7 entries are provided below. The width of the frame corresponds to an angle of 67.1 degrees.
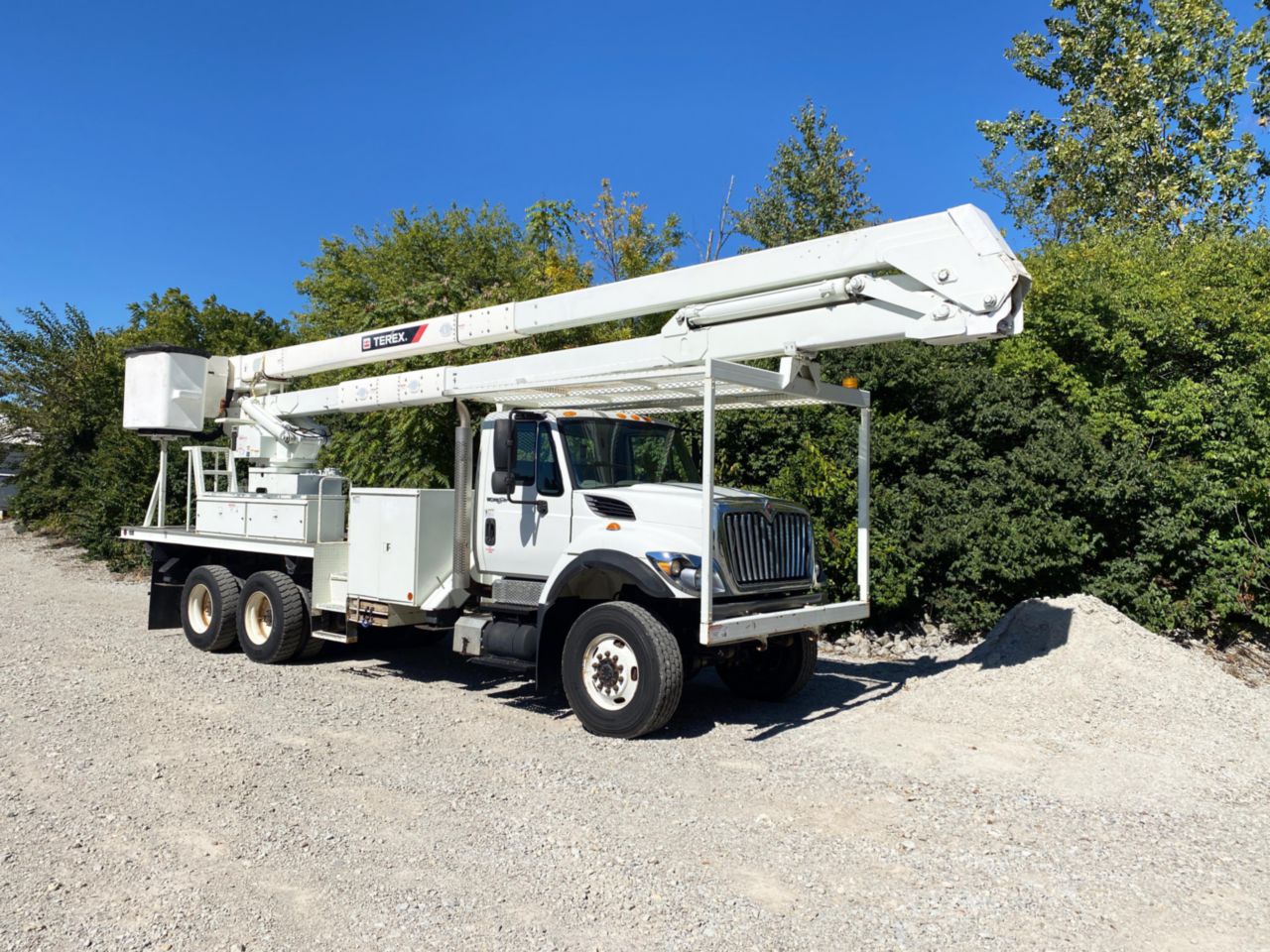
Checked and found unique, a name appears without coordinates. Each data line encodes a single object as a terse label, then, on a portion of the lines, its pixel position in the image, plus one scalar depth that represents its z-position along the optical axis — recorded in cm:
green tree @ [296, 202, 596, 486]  1348
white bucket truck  665
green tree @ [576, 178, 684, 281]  2747
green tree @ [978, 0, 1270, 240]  2036
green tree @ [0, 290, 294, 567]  2064
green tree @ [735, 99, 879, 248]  2267
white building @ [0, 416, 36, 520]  2691
